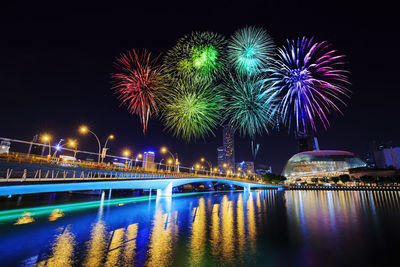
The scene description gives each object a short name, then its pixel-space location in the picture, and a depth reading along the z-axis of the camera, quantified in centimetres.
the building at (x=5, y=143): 8166
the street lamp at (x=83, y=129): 4356
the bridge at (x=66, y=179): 3228
